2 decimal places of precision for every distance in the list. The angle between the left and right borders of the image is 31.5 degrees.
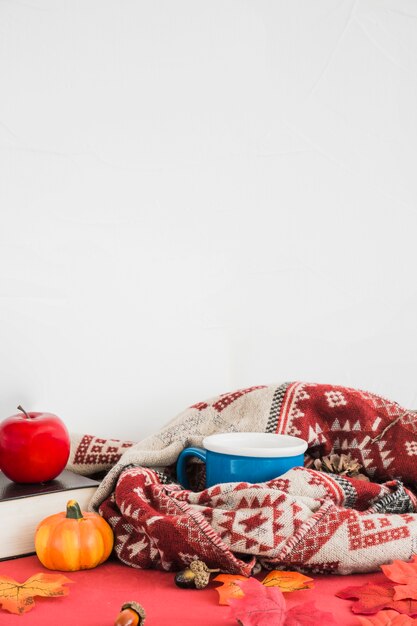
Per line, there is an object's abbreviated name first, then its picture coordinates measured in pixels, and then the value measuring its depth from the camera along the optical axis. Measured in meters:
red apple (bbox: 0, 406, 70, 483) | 0.92
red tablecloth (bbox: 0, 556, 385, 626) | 0.68
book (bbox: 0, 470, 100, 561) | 0.85
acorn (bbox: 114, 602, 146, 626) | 0.65
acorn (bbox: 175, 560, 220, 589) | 0.75
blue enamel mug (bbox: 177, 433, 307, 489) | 0.86
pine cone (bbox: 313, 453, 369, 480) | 0.98
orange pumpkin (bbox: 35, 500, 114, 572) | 0.80
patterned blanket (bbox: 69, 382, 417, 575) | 0.78
